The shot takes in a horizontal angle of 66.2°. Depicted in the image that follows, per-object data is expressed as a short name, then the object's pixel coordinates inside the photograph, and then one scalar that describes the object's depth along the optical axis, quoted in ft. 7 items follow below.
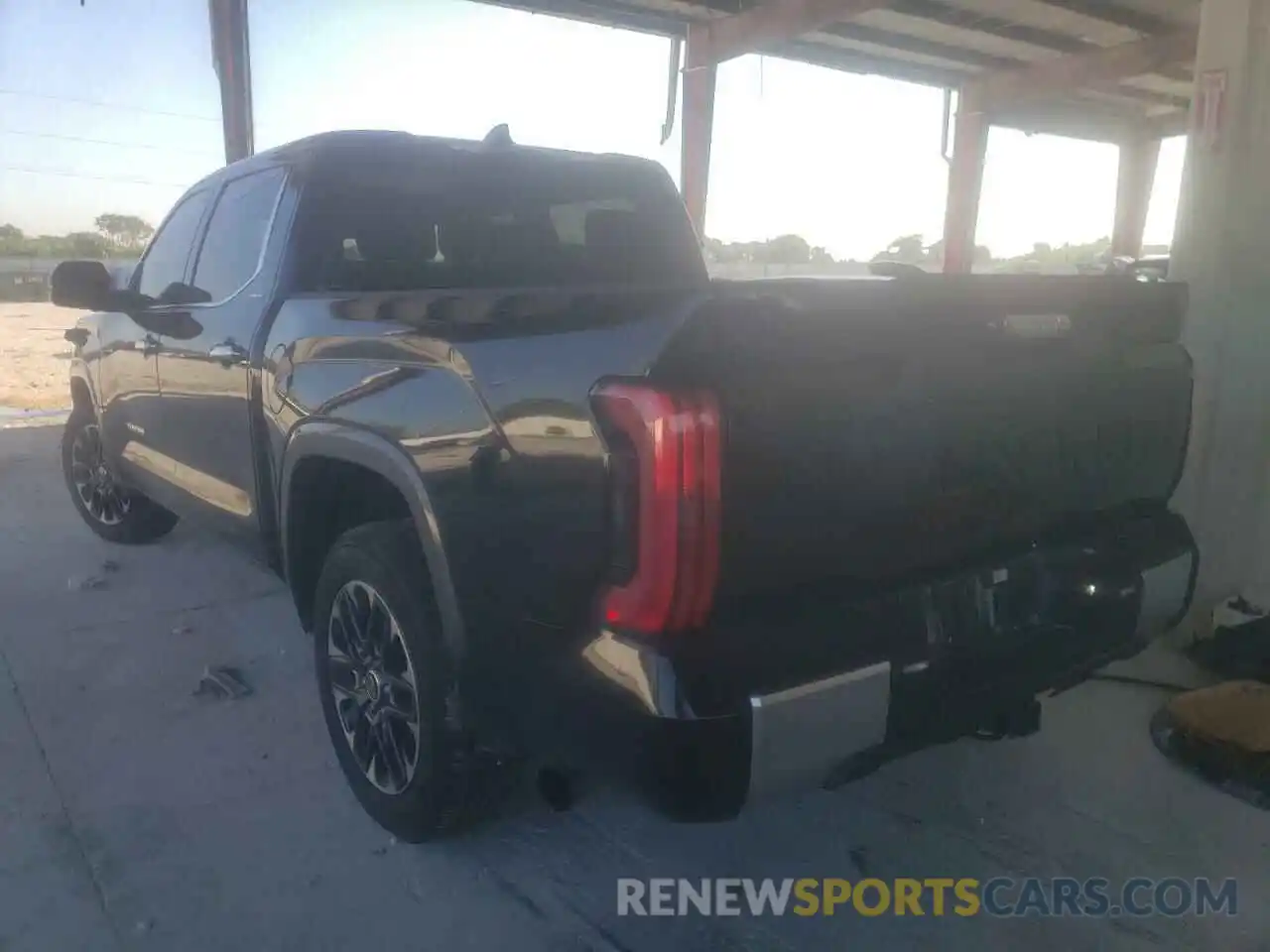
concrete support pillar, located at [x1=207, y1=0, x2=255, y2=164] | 28.35
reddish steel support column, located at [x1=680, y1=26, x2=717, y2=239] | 39.65
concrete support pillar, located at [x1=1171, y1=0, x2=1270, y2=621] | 12.42
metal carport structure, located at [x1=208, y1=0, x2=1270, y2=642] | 12.61
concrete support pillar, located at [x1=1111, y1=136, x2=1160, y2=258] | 68.90
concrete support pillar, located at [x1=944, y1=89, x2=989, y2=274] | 51.57
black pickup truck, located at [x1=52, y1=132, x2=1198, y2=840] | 5.55
